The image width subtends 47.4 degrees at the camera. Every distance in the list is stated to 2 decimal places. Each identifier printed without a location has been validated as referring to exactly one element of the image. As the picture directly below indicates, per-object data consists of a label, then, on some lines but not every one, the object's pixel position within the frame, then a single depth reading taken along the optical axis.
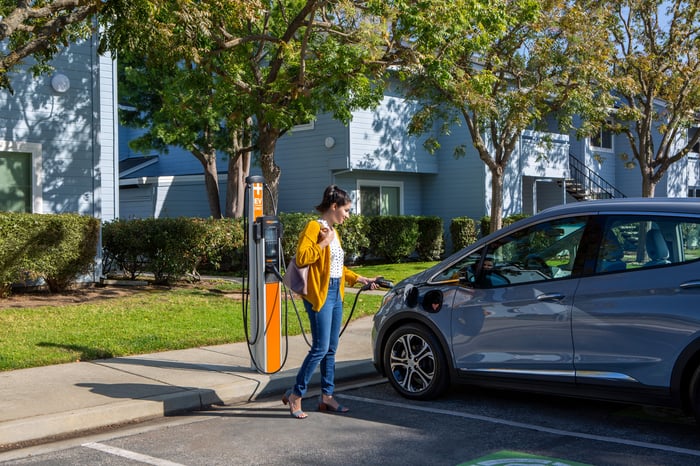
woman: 6.36
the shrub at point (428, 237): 23.75
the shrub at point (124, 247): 15.12
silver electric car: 5.66
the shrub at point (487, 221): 24.08
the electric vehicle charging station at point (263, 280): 7.84
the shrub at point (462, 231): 24.25
